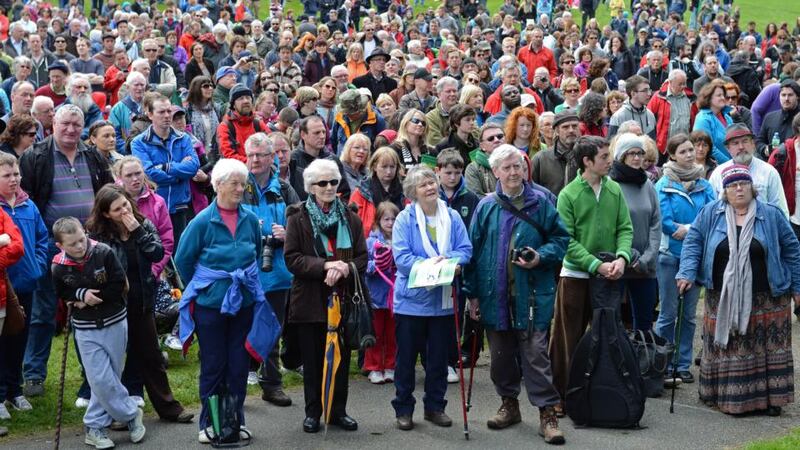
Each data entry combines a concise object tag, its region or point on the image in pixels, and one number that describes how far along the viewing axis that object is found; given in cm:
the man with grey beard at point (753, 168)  2059
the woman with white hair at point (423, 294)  1653
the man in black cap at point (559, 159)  2047
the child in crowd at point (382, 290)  1905
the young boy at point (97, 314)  1534
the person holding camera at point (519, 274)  1633
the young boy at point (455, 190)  1859
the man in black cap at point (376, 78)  3366
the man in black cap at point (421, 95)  2808
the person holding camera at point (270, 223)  1808
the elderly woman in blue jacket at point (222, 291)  1581
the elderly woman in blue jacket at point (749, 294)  1772
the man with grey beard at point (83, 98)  2448
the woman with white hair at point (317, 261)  1653
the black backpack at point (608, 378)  1683
